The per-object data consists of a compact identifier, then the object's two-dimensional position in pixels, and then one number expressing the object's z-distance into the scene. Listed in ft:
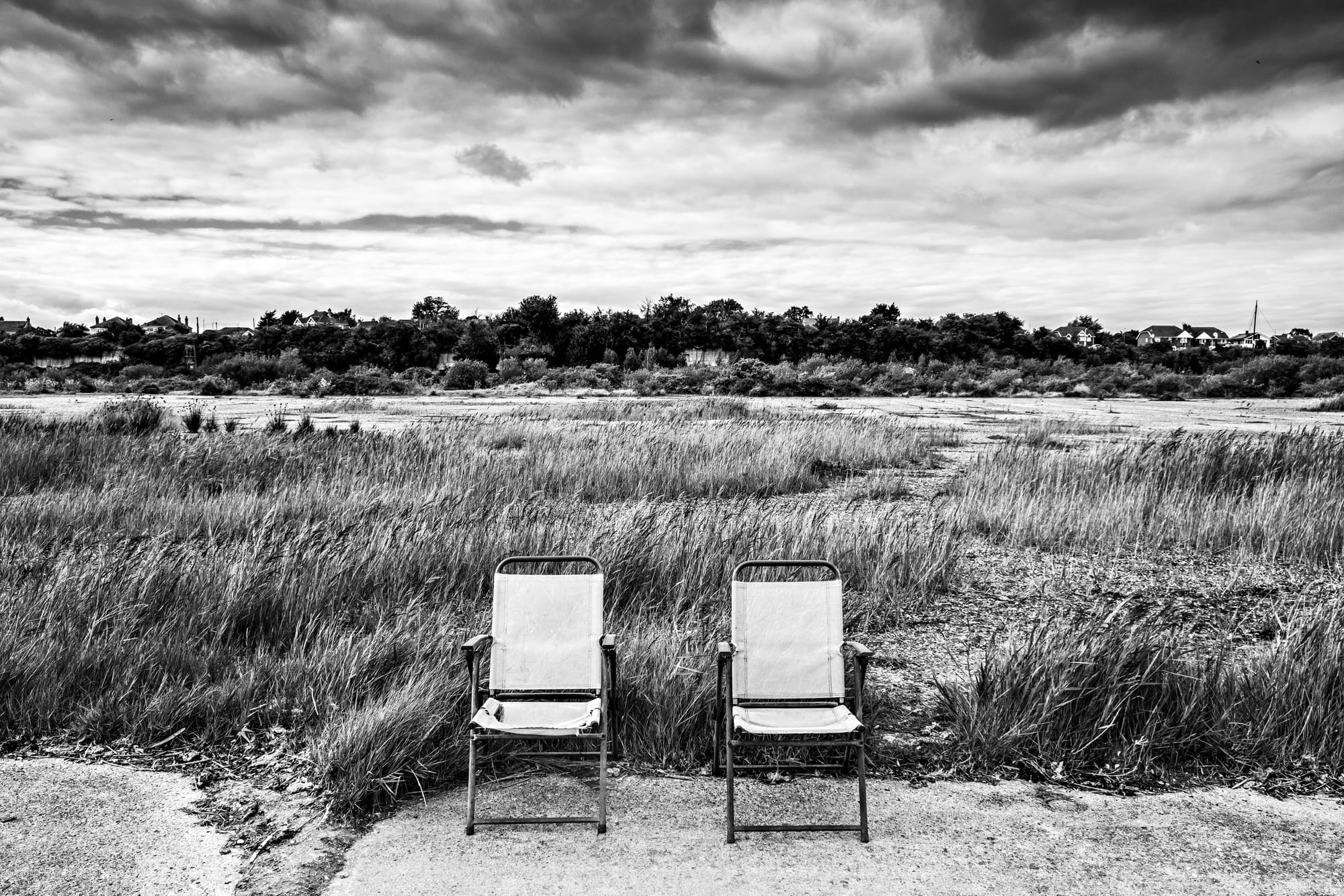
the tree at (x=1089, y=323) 291.17
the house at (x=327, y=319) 258.45
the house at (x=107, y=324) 268.21
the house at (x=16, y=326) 316.87
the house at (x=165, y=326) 296.08
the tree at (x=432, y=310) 253.44
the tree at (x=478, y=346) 193.47
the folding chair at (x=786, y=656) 13.57
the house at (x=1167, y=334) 417.77
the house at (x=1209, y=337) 410.39
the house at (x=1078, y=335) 250.57
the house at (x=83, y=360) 200.74
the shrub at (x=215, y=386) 123.13
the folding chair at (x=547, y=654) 13.47
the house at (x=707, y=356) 190.25
